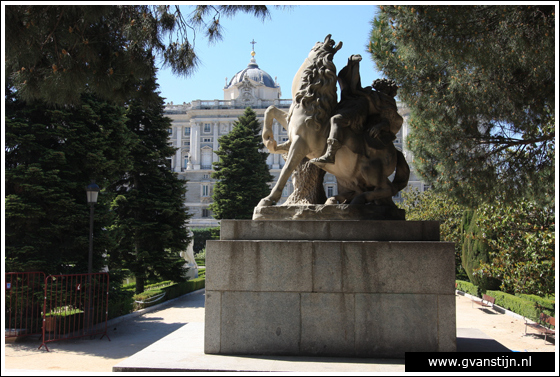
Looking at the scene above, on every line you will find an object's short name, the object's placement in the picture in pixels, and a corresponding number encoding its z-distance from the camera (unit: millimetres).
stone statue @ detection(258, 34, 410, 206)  6012
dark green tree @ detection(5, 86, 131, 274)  11773
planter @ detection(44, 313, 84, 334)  10773
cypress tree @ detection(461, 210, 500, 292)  17570
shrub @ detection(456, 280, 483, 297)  20766
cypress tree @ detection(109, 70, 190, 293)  19814
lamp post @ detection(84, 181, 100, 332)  11844
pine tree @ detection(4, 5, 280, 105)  5391
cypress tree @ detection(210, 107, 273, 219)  35562
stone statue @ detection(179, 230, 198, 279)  25781
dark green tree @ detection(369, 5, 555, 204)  7059
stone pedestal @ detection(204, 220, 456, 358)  5180
